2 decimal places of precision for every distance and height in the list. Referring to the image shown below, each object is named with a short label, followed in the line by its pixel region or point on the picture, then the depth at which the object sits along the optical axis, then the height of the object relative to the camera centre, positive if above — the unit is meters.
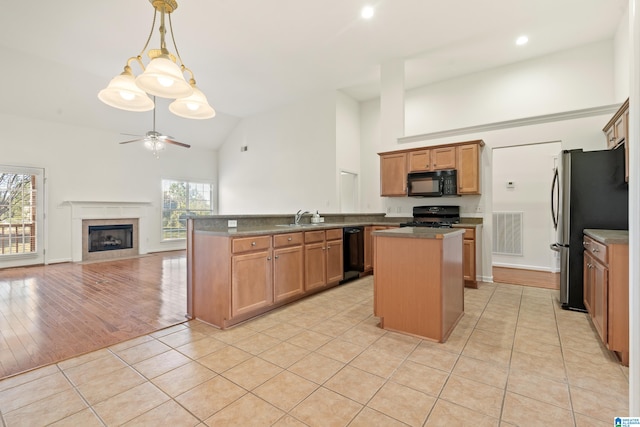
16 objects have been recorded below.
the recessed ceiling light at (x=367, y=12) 3.87 +2.68
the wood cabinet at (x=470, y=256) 4.16 -0.63
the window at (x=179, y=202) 8.30 +0.30
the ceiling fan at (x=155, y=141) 5.26 +1.33
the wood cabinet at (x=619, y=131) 2.70 +0.86
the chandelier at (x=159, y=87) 2.26 +1.08
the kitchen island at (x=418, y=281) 2.45 -0.61
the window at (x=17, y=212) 5.88 +0.03
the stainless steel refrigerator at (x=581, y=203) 2.94 +0.08
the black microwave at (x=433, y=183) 4.60 +0.46
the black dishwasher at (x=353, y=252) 4.43 -0.62
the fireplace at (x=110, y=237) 6.97 -0.59
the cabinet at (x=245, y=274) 2.77 -0.64
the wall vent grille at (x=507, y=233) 5.50 -0.41
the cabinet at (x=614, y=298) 2.11 -0.65
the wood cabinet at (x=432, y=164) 4.47 +0.78
